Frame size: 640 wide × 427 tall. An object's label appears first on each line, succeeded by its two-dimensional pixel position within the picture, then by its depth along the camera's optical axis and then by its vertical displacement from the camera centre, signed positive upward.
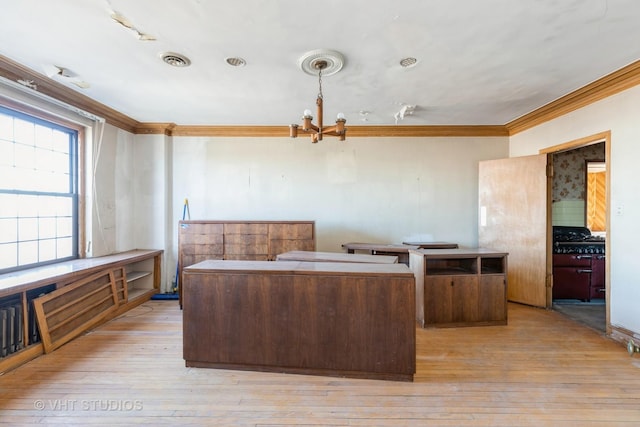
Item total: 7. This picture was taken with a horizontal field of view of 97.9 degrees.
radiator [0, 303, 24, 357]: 2.32 -1.00
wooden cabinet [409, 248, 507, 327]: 3.10 -0.91
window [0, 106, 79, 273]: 2.85 +0.23
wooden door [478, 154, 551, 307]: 3.73 -0.11
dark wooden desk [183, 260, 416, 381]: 2.08 -0.83
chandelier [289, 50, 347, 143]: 2.32 +1.32
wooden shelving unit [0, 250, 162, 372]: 2.38 -0.93
